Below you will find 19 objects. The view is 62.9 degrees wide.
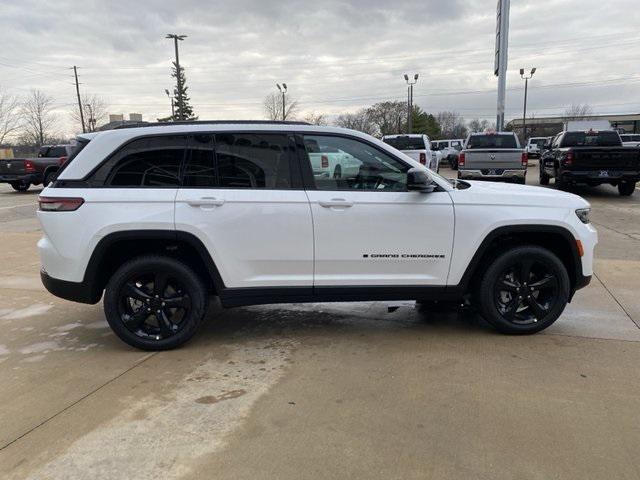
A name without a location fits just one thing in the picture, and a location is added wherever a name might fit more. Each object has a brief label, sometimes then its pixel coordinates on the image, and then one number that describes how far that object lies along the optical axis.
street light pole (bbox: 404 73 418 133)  49.93
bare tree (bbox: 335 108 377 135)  73.94
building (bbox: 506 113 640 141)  89.44
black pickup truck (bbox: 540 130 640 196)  13.86
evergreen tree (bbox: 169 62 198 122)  65.64
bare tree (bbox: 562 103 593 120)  94.90
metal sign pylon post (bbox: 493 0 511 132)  25.86
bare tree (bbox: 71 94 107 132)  78.63
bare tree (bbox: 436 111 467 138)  95.51
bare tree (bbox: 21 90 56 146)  78.44
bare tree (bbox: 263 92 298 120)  62.28
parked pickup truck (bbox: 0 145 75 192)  20.56
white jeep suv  4.12
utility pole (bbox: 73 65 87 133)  65.80
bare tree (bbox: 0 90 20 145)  71.69
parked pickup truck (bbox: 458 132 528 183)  14.94
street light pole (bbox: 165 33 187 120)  41.40
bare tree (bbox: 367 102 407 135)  75.00
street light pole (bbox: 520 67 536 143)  53.83
